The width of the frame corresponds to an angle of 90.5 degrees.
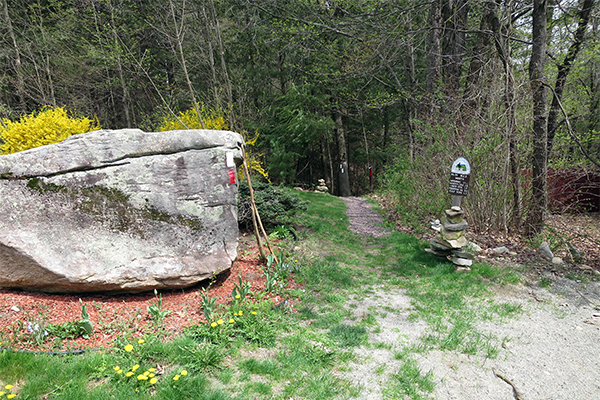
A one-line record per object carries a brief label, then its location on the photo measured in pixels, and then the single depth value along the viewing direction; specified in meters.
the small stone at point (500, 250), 5.56
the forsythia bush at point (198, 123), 8.25
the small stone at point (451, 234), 5.02
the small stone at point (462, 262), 4.93
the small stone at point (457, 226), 4.95
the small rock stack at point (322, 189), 15.63
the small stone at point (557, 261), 5.09
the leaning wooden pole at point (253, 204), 4.52
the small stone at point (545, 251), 5.31
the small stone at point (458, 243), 4.93
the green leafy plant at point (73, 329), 2.93
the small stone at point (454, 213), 4.98
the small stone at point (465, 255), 4.99
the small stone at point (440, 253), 5.31
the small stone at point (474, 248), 5.64
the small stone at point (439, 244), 5.12
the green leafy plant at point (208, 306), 3.18
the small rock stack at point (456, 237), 4.95
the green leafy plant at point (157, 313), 3.20
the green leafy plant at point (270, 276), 4.04
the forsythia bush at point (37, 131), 6.60
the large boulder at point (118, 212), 3.44
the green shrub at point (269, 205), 6.14
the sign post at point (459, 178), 5.09
